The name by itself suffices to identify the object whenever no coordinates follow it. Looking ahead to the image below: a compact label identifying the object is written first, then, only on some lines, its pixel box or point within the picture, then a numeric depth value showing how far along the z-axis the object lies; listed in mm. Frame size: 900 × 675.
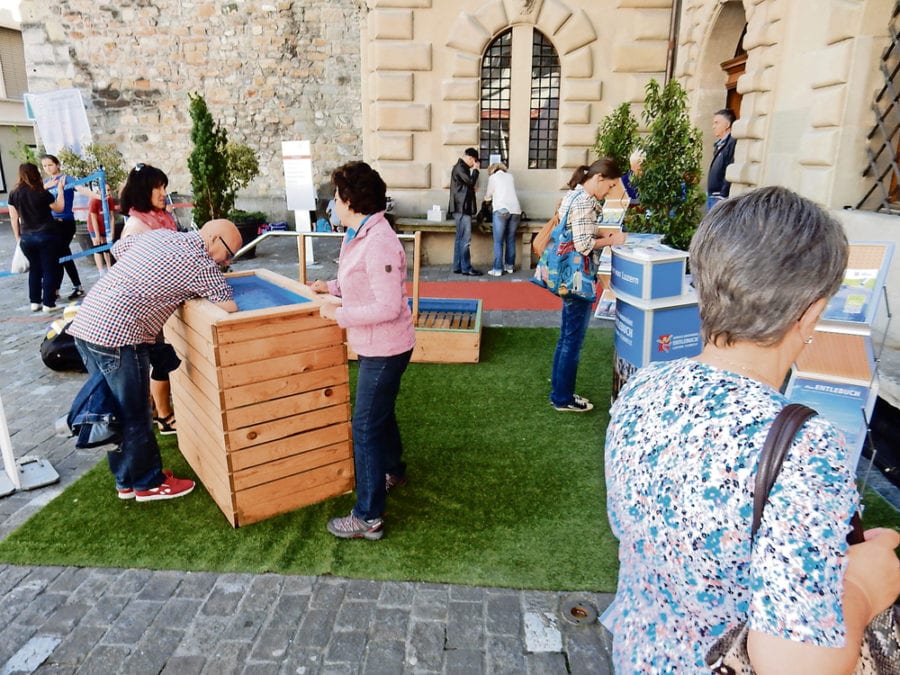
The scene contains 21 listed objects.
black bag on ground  6227
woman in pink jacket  3182
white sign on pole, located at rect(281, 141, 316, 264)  11766
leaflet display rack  3613
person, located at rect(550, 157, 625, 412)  4629
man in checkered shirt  3520
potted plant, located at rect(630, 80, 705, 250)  5957
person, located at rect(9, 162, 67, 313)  7898
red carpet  8703
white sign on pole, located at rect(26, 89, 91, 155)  15016
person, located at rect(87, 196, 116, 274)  9711
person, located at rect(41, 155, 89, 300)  8305
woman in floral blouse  975
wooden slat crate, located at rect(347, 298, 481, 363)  6316
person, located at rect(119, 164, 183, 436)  4461
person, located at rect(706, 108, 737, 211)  7520
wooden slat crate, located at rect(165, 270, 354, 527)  3445
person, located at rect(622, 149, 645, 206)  7383
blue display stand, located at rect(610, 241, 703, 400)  4477
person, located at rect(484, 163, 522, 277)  10383
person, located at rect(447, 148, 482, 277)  10297
